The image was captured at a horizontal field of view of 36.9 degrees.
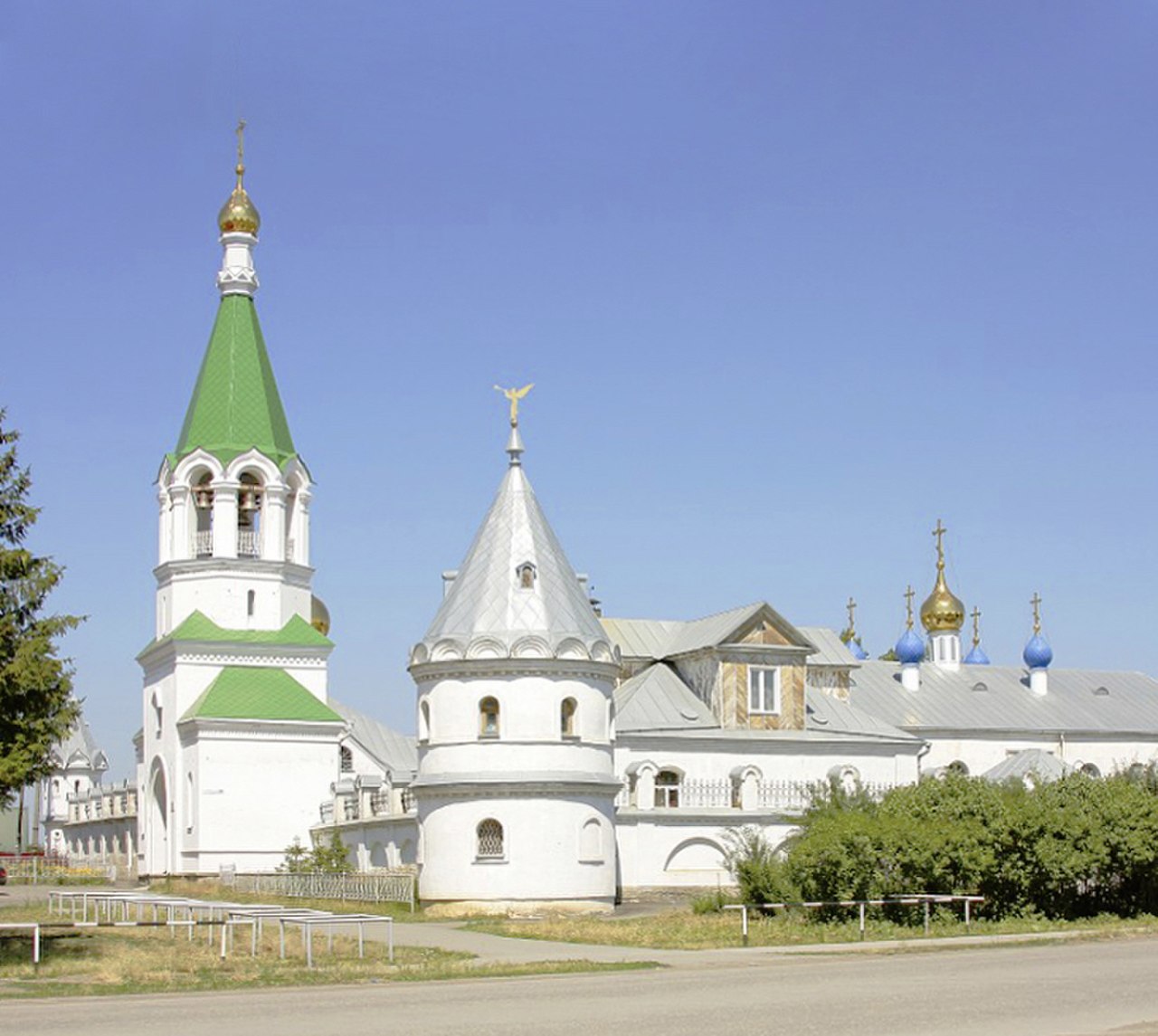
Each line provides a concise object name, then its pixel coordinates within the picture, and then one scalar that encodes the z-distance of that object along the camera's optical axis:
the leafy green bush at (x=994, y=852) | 25.62
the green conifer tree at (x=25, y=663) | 20.67
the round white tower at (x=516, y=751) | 31.30
